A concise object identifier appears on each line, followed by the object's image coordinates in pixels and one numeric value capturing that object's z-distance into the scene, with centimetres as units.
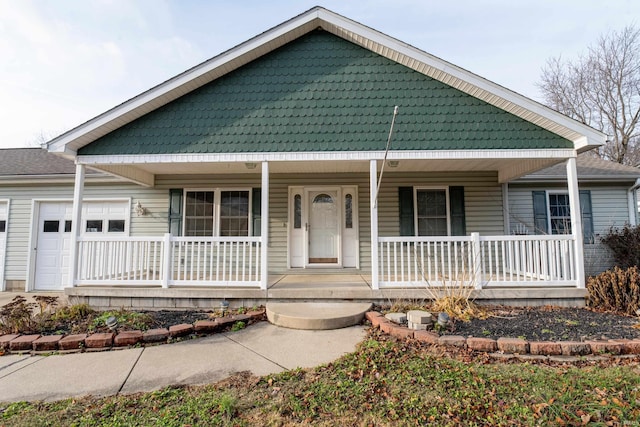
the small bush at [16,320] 429
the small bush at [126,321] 437
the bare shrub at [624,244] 714
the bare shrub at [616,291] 479
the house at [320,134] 536
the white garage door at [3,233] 781
